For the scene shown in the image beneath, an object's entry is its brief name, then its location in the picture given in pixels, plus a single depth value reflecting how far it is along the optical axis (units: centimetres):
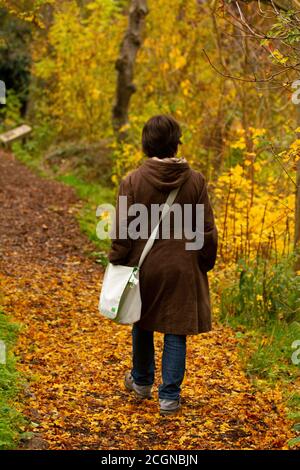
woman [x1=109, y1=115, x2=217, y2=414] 816
